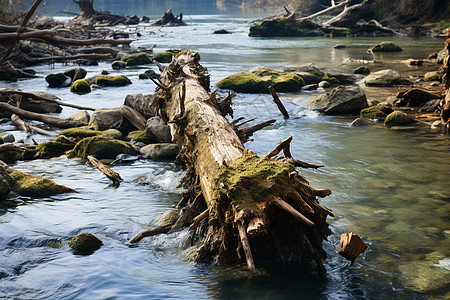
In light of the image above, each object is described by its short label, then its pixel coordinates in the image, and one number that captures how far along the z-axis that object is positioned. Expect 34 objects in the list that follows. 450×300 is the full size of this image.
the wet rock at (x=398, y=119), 9.12
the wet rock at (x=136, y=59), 21.05
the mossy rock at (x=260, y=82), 13.71
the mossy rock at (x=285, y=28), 33.94
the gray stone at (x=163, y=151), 7.72
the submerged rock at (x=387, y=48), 21.93
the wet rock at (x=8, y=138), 8.28
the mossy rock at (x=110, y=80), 15.18
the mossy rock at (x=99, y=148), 7.67
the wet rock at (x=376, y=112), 9.66
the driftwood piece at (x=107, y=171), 6.47
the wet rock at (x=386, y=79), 13.43
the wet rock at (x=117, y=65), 20.09
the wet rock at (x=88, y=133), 8.61
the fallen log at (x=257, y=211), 3.39
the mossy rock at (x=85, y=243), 4.29
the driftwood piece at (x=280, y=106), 9.15
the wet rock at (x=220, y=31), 37.75
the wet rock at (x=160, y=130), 8.34
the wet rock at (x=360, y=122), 9.36
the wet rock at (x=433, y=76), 13.39
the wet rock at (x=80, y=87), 13.97
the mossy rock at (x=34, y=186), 5.74
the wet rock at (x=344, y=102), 10.42
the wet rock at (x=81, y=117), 9.90
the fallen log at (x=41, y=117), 9.76
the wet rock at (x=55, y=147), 7.89
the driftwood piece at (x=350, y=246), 3.27
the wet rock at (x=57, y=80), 15.04
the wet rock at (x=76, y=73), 16.05
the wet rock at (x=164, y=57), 21.06
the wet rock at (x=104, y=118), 9.40
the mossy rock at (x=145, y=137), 8.48
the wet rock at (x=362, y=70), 15.76
